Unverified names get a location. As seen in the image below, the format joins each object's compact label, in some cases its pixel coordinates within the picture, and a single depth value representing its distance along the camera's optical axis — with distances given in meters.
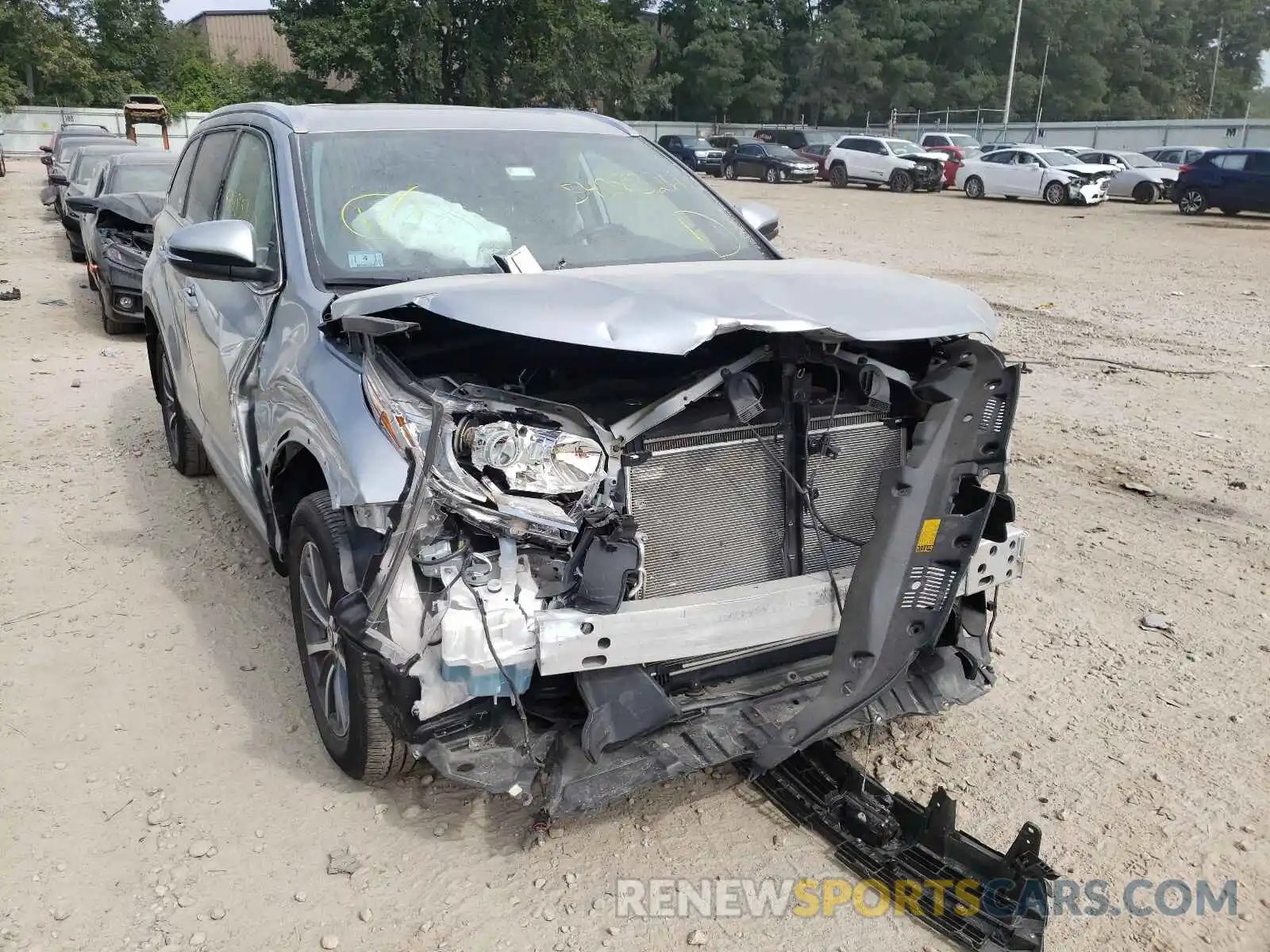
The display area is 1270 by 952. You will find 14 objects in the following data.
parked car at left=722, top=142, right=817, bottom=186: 34.12
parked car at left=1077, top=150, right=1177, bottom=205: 27.17
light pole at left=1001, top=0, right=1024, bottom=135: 54.09
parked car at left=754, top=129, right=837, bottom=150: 38.72
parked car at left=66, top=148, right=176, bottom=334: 9.29
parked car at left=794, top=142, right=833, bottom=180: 35.78
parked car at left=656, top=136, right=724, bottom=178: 37.72
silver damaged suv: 2.62
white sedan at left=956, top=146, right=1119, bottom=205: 26.20
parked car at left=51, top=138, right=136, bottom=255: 14.12
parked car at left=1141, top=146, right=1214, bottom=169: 29.25
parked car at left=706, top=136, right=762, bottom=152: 37.83
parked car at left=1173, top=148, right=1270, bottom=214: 22.75
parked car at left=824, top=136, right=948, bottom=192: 30.83
